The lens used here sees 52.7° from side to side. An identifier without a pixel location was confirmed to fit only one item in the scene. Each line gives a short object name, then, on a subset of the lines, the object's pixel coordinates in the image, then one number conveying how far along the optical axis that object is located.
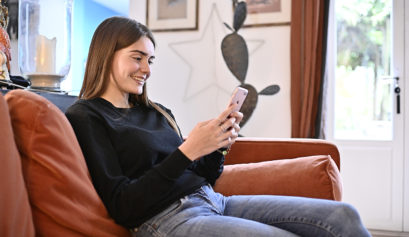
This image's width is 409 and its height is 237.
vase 1.64
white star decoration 3.34
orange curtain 3.01
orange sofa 0.85
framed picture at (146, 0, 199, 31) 3.41
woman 1.08
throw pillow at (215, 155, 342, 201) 1.45
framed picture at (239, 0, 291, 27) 3.17
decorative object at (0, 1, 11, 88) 1.39
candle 1.66
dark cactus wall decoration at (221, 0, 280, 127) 3.24
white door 3.04
